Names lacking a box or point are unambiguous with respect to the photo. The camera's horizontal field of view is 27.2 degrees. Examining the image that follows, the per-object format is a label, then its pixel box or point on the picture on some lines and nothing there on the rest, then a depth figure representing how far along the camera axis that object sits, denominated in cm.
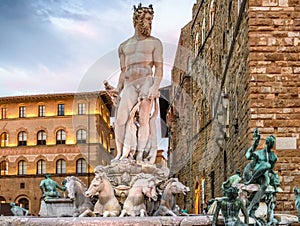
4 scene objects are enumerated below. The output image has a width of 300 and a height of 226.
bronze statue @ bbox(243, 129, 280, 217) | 942
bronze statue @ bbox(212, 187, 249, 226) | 786
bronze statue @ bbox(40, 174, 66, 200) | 1721
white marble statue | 1142
